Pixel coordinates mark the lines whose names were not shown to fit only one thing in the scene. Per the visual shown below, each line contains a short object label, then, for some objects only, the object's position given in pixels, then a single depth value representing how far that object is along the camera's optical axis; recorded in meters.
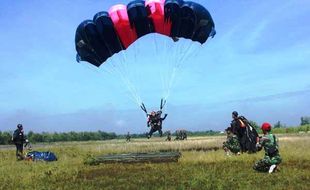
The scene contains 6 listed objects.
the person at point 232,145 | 16.43
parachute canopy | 18.18
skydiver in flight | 19.41
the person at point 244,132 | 16.31
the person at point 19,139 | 20.05
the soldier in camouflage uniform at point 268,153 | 11.45
